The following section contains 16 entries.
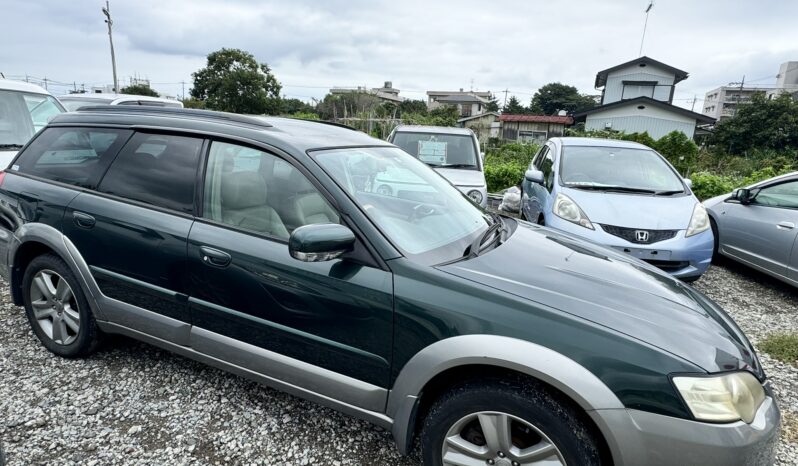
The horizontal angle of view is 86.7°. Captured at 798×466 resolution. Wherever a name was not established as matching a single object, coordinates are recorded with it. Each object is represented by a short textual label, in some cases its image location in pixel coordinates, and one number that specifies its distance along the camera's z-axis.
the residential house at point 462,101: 61.91
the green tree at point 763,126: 28.72
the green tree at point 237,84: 42.03
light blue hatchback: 4.02
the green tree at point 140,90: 50.19
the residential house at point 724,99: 68.44
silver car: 4.32
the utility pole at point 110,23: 24.42
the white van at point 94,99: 8.38
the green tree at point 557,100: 60.25
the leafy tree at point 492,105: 65.25
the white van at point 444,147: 6.72
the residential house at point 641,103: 27.45
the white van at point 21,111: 5.33
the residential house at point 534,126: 35.41
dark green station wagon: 1.49
